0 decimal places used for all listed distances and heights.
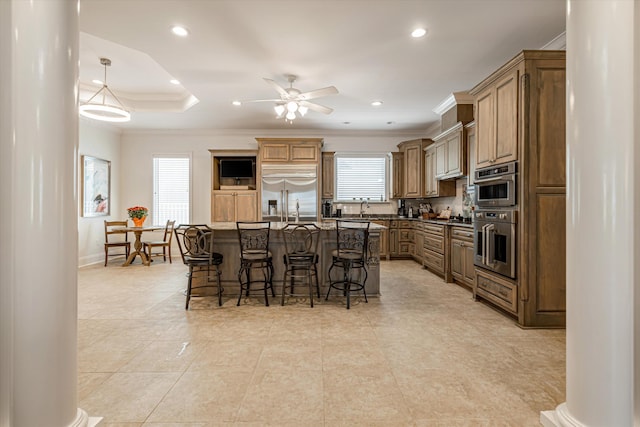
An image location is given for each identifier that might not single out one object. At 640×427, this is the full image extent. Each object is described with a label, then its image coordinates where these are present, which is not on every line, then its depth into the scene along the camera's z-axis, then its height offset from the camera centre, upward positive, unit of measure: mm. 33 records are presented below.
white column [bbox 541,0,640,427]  1370 +38
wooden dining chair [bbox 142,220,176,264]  6371 -654
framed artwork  6352 +552
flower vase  6543 -163
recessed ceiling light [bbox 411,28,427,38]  3275 +1871
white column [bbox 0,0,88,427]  1266 +25
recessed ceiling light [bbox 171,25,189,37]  3242 +1884
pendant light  4207 +1379
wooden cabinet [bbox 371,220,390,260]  6926 -673
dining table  6204 -755
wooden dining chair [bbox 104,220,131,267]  6327 -563
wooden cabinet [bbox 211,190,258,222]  6898 +195
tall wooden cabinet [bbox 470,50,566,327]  2936 +267
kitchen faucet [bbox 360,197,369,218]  7625 +262
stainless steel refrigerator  6773 +508
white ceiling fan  3967 +1493
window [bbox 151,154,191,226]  7465 +573
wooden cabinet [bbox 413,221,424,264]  6199 -562
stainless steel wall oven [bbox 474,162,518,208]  3076 +286
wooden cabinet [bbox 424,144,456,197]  6172 +615
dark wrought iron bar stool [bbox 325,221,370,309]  3688 -481
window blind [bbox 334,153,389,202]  7578 +900
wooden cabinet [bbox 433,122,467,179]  5129 +1032
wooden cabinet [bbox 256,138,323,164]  6797 +1340
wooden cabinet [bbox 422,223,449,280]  5055 -613
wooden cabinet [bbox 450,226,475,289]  4281 -607
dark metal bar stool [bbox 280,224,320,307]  3717 -491
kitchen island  4117 -582
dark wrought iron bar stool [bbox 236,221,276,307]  3701 -505
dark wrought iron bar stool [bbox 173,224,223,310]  3646 -467
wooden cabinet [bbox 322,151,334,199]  7402 +905
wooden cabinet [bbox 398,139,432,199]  6828 +1005
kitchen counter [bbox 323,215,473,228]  5705 -116
